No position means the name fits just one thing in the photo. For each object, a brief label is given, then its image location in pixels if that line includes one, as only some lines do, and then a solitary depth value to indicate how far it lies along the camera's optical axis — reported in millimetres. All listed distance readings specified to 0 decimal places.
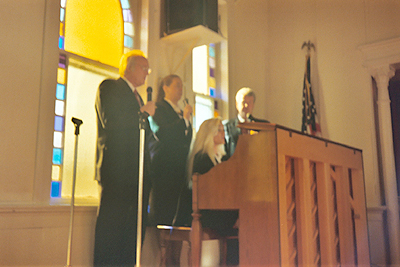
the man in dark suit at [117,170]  3371
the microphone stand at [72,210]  3012
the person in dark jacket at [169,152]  4011
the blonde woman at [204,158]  3824
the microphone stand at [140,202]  2908
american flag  6113
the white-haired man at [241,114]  4614
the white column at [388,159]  5465
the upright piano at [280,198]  2963
